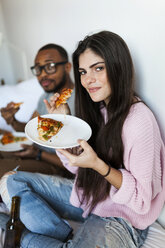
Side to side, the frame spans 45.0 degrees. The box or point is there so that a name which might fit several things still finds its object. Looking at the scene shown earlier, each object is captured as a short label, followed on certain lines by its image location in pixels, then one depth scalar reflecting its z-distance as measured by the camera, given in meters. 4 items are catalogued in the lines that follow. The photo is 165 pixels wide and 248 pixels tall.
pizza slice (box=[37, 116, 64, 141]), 1.08
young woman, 0.99
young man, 1.79
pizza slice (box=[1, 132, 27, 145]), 1.94
